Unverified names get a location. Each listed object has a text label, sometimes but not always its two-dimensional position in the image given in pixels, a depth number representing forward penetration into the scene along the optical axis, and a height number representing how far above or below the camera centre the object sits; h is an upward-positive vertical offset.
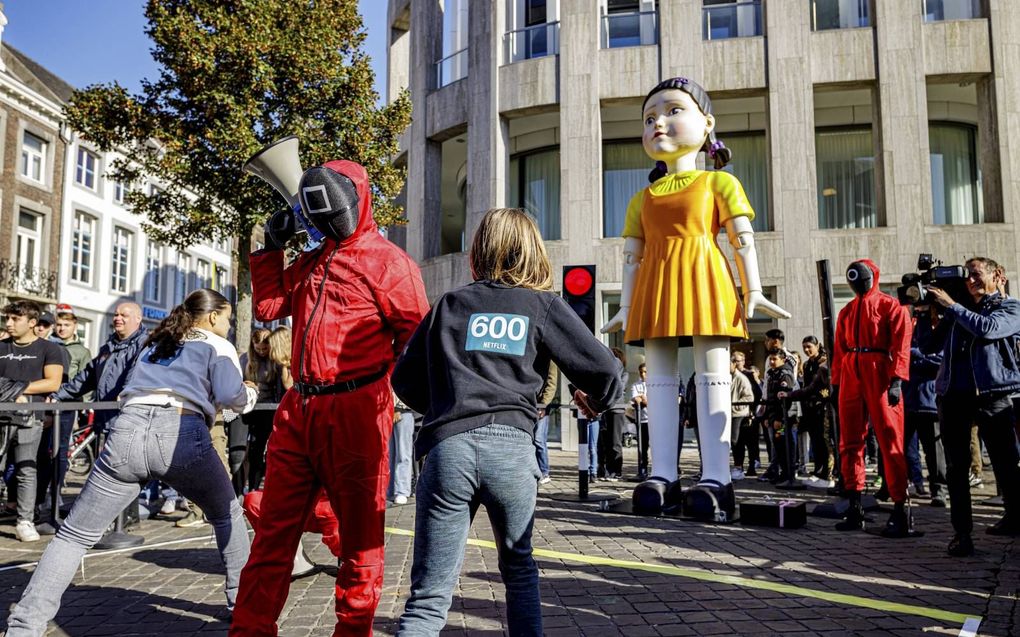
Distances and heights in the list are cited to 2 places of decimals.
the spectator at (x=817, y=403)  9.41 +0.06
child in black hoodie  2.58 +0.05
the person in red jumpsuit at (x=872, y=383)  5.91 +0.19
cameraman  5.20 +0.17
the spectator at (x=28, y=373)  6.69 +0.34
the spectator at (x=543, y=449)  9.72 -0.50
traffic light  6.97 +1.10
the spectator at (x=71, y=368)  7.43 +0.53
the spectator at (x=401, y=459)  8.45 -0.54
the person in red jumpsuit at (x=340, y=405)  3.00 +0.02
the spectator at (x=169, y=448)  3.52 -0.18
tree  13.59 +5.44
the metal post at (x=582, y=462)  8.21 -0.57
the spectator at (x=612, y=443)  10.92 -0.48
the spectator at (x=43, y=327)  7.31 +0.79
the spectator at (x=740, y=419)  11.46 -0.17
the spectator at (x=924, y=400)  8.10 +0.07
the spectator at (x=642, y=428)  10.92 -0.30
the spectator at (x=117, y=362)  6.91 +0.43
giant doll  6.14 +0.92
